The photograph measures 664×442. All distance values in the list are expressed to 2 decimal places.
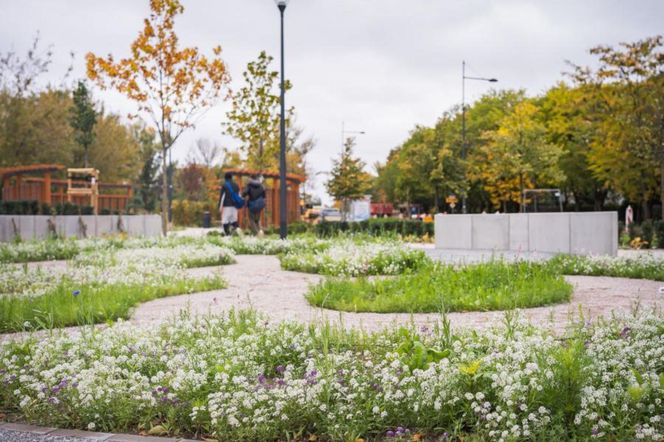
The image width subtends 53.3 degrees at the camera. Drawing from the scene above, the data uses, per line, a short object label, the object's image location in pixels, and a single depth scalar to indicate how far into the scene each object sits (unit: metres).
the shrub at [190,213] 54.00
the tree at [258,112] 30.45
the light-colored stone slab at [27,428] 4.14
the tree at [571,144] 43.41
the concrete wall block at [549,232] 17.73
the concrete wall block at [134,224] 29.44
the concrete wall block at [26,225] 24.02
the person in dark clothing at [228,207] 25.62
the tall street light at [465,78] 43.94
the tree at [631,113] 28.31
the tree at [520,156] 42.03
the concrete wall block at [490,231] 20.06
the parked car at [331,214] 53.60
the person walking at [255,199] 25.78
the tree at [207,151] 76.19
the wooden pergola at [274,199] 30.33
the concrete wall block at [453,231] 21.34
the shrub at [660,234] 22.11
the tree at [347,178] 46.50
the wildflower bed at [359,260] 12.23
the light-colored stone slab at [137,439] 3.89
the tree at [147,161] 68.44
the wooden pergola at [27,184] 26.15
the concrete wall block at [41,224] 24.86
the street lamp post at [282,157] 20.38
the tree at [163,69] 26.45
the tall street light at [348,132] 55.84
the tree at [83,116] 40.16
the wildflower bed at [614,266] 11.70
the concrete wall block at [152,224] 30.97
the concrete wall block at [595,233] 15.98
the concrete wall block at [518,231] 19.33
